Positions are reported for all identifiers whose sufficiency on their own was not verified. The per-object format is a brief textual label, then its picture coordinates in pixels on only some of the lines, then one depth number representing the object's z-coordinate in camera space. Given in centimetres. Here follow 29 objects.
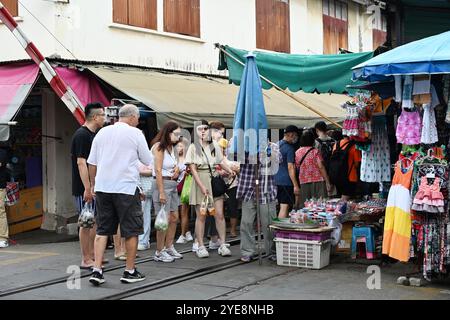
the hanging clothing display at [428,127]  726
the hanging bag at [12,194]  1142
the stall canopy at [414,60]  688
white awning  1073
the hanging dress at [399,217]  736
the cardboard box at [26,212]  1230
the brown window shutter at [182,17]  1355
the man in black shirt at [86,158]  810
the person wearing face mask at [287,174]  979
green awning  1048
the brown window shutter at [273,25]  1645
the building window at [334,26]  1920
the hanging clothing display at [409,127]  741
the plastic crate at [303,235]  830
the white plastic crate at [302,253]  834
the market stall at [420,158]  709
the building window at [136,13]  1245
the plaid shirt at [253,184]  885
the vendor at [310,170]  1041
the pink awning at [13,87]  1009
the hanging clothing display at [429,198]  698
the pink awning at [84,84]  1089
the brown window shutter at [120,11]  1239
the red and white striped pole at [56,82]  1005
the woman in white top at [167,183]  863
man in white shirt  725
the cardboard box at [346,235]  924
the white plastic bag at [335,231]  873
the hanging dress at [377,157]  890
